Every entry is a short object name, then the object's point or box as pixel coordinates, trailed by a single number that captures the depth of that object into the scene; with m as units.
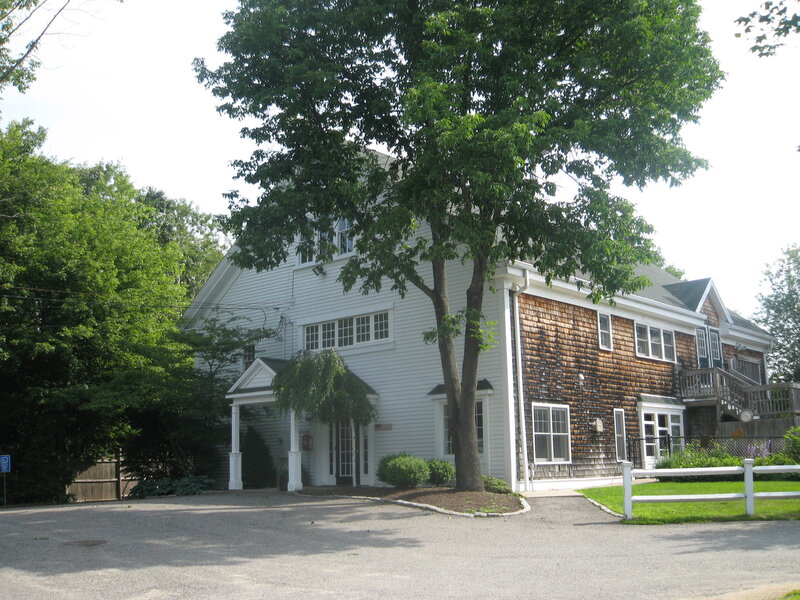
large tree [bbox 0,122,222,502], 24.17
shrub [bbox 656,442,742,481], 22.19
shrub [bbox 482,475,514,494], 18.47
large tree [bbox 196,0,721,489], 15.67
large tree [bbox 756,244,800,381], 46.53
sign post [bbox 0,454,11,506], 21.38
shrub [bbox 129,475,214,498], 23.20
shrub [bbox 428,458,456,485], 19.55
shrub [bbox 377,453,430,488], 18.81
